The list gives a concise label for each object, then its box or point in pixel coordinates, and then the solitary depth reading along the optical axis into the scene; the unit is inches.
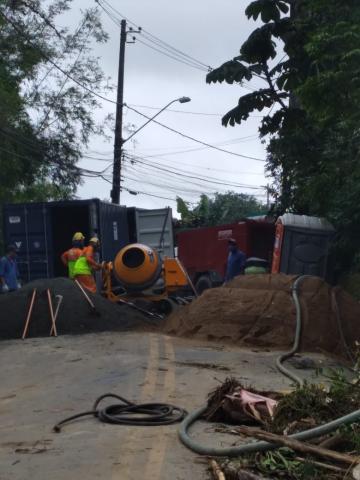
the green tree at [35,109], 1163.9
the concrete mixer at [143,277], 775.7
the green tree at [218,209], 1558.8
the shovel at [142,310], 743.7
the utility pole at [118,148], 1395.2
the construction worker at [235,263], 822.5
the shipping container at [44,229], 914.1
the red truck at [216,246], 1035.9
